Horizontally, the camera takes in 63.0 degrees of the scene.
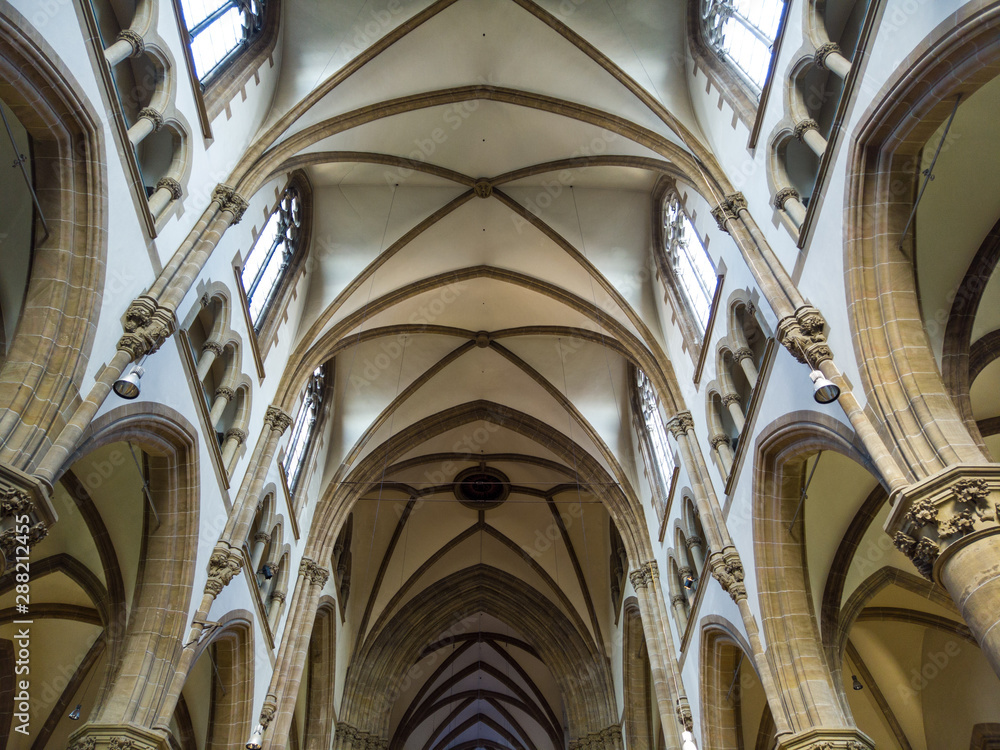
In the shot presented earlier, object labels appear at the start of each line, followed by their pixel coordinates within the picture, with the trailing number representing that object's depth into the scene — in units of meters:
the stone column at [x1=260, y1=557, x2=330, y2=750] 15.30
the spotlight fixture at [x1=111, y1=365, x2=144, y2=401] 7.82
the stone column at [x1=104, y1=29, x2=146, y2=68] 9.44
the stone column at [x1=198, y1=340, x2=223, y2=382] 12.18
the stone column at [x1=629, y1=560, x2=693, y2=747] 15.98
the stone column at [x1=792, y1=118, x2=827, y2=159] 9.80
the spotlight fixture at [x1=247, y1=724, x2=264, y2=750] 11.02
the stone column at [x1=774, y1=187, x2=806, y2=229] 10.31
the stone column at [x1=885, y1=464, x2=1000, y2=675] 6.24
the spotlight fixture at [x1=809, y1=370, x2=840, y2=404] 7.68
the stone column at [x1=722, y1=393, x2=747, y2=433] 12.68
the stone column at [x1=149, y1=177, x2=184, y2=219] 10.47
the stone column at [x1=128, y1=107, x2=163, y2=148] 10.00
